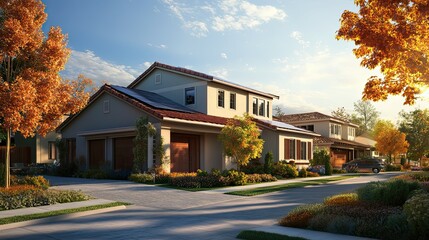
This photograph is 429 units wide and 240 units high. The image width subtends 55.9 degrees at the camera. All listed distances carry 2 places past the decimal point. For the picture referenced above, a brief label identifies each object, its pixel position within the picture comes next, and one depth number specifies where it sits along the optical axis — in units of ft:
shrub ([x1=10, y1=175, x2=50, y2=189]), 58.34
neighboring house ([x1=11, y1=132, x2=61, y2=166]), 122.72
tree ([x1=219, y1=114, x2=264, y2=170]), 77.82
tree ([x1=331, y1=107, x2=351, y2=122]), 297.74
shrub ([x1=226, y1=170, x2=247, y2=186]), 70.22
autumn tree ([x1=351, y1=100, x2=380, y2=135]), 308.48
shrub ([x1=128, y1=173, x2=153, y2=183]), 70.13
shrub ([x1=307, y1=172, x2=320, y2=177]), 102.49
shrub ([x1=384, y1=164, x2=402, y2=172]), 153.89
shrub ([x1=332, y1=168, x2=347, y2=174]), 129.51
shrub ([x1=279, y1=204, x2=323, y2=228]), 32.35
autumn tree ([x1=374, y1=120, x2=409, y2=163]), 172.65
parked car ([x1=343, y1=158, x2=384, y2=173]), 136.36
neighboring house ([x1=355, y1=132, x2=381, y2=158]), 211.72
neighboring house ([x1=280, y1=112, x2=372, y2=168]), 156.97
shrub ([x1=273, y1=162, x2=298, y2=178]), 93.20
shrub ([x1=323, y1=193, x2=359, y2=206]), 37.40
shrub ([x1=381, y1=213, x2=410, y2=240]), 27.53
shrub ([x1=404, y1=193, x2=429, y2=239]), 25.84
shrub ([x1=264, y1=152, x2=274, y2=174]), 91.24
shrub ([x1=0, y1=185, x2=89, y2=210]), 42.37
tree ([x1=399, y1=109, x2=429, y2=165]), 193.88
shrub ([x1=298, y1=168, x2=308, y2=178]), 99.76
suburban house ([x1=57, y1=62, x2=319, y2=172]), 82.23
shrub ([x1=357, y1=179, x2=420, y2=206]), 36.45
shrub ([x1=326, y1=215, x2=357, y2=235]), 29.36
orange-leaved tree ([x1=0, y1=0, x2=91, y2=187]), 48.14
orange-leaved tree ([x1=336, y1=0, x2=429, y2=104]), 42.93
